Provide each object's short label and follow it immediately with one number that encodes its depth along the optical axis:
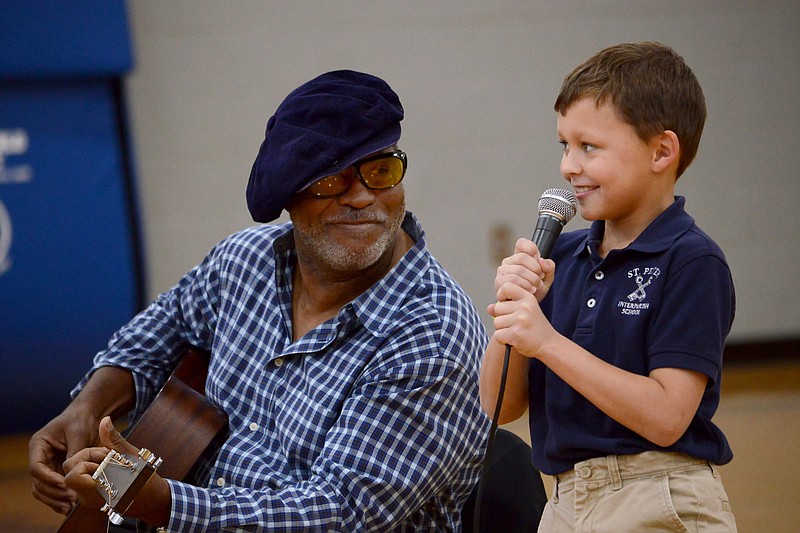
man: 4.48
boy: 4.19
